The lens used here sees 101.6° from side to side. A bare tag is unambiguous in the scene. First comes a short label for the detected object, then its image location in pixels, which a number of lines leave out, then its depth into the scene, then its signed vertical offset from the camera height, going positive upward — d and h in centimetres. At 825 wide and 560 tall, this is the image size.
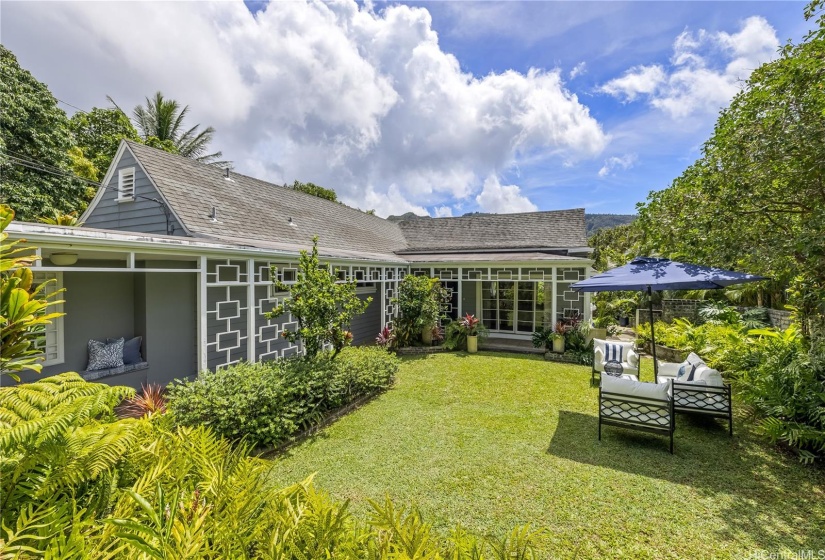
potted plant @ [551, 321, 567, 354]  1068 -185
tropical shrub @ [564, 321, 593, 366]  1053 -192
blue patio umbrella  557 +3
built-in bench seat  645 -183
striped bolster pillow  819 -177
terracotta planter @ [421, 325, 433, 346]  1183 -194
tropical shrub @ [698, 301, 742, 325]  1167 -122
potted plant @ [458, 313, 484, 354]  1151 -173
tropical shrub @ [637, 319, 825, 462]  477 -175
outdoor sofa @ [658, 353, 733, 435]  551 -192
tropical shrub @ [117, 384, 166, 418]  491 -192
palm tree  2194 +1043
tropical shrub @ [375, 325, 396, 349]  1122 -197
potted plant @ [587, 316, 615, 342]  1473 -186
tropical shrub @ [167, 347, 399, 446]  490 -188
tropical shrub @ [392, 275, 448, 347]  1143 -96
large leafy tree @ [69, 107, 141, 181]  1900 +875
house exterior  651 +45
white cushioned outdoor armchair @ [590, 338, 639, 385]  817 -186
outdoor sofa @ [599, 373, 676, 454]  507 -196
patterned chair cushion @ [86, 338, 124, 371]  685 -154
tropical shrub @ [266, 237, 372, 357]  657 -52
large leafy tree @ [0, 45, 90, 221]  1396 +585
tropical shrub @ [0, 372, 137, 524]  196 -110
